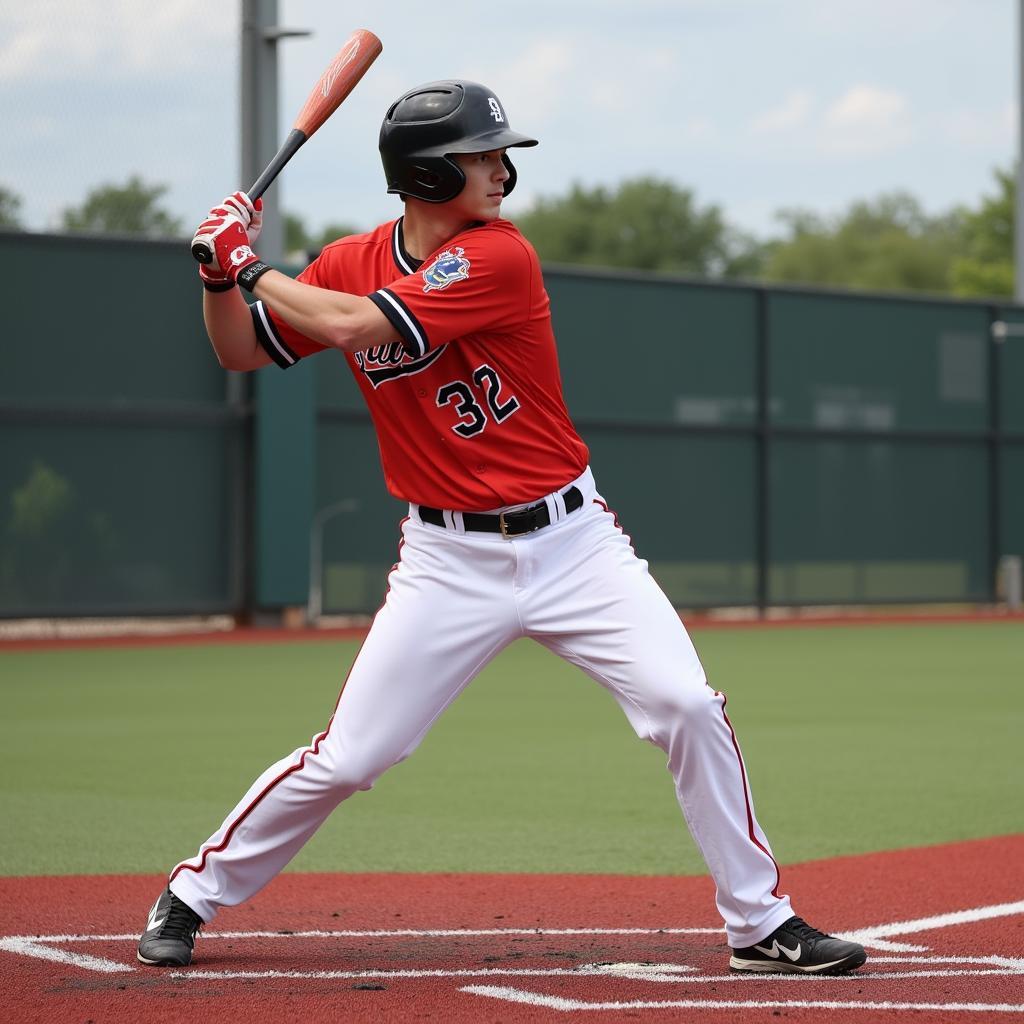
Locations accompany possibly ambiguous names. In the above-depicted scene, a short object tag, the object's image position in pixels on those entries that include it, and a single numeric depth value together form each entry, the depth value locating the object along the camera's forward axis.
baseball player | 8.68
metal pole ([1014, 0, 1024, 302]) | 49.64
